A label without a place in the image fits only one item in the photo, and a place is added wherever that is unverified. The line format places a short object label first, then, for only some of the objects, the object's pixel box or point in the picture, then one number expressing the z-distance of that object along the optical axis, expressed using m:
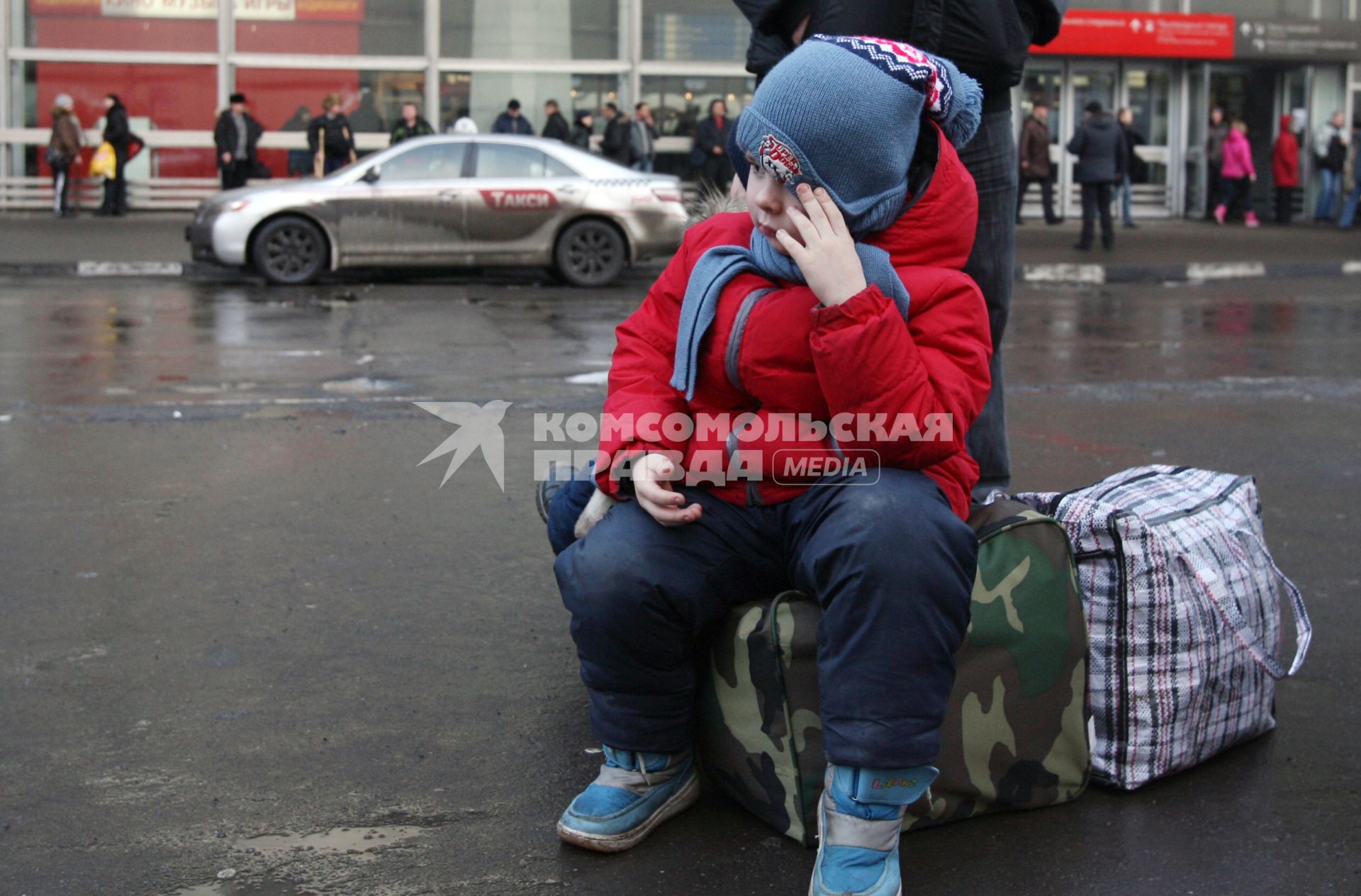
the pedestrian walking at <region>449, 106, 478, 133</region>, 18.52
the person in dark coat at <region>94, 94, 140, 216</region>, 21.17
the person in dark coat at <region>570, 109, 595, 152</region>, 22.56
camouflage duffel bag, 2.60
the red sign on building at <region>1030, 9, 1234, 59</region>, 23.97
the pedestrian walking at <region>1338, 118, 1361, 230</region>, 24.27
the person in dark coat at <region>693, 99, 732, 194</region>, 22.39
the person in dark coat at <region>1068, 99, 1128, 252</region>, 18.44
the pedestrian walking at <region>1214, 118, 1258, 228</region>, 24.25
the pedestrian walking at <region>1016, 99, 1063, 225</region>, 20.88
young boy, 2.38
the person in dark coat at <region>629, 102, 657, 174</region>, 21.78
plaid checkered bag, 2.83
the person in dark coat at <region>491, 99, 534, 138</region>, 21.23
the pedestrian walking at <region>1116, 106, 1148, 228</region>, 22.17
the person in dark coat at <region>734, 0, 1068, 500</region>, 3.43
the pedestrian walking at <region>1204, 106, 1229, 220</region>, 24.61
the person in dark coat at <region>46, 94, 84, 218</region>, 21.03
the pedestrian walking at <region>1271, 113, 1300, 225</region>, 24.70
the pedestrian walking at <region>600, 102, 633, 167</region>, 21.78
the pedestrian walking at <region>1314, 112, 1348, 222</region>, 24.95
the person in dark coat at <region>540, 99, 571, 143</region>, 22.30
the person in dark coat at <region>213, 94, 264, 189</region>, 20.64
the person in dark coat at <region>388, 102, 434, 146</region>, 20.73
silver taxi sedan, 14.02
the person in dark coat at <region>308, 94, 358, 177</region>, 20.53
